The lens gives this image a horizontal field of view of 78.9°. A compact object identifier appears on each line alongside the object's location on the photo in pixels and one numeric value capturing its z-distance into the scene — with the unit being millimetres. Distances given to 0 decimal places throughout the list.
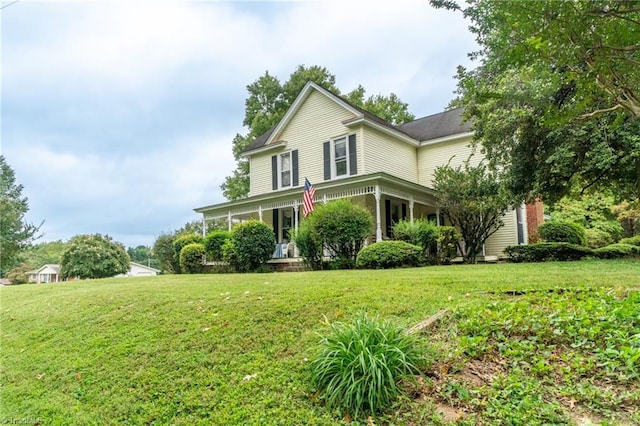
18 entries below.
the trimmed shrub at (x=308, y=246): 12789
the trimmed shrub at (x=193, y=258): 16234
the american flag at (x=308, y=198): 14250
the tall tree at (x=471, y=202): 13320
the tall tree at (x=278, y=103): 28344
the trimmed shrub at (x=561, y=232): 15328
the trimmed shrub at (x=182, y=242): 17281
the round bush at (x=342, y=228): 12227
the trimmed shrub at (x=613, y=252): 12031
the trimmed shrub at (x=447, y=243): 13250
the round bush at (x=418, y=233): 12477
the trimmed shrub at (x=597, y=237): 20281
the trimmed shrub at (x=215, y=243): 15546
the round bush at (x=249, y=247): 14367
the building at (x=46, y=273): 46512
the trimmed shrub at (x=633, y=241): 15939
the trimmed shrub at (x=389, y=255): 11078
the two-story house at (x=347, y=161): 16103
